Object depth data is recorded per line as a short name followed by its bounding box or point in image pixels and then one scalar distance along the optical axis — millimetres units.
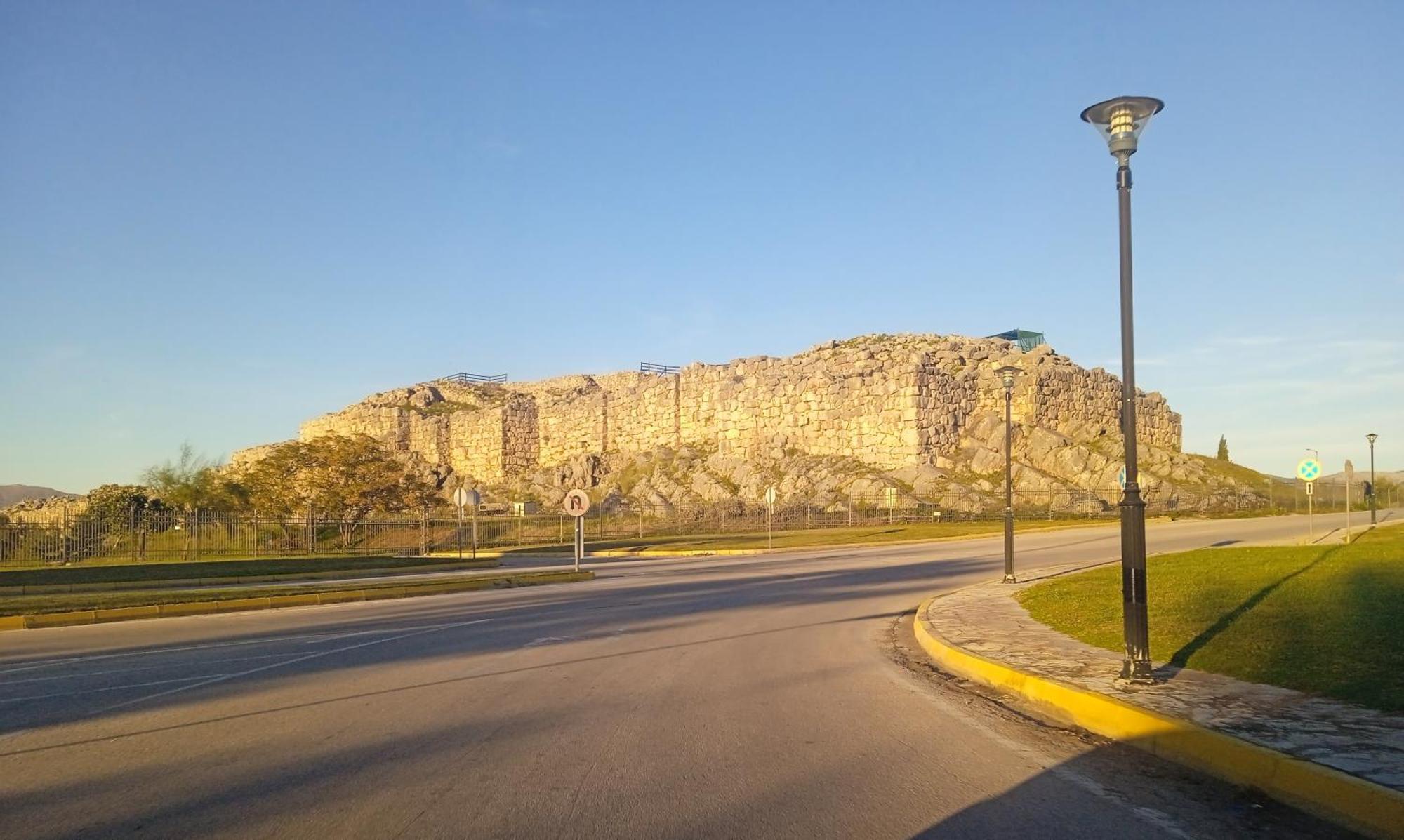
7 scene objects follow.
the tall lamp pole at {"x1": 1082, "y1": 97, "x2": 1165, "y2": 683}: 8977
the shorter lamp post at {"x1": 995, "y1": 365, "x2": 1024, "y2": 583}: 20859
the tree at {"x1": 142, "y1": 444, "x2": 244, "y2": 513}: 54419
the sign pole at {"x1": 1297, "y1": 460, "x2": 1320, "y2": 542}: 29516
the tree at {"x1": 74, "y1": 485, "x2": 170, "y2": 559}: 36750
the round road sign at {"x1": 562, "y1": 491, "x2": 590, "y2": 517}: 28984
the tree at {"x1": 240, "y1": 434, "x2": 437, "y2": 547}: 52844
